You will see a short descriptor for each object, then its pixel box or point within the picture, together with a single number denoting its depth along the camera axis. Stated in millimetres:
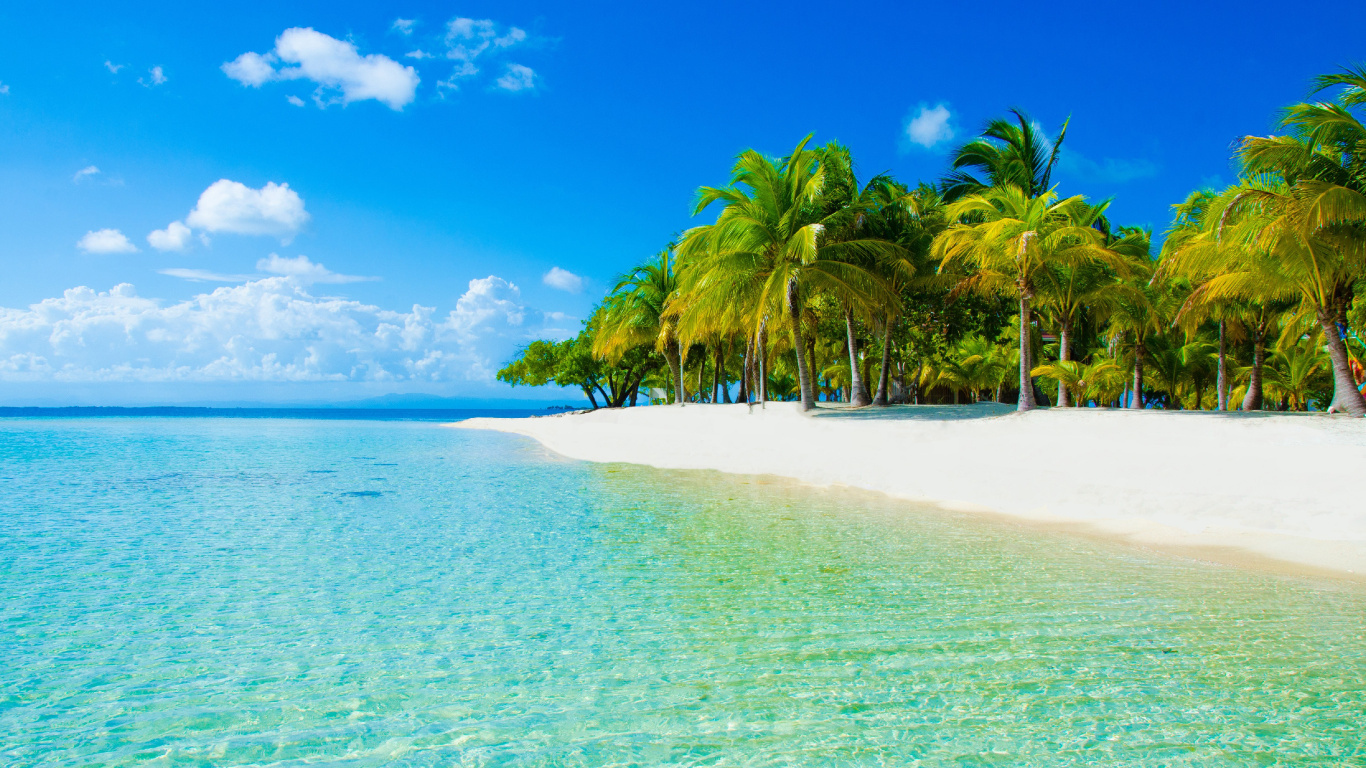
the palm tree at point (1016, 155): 21359
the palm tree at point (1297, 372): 24820
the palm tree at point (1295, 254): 11891
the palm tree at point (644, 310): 33406
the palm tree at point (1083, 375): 18750
